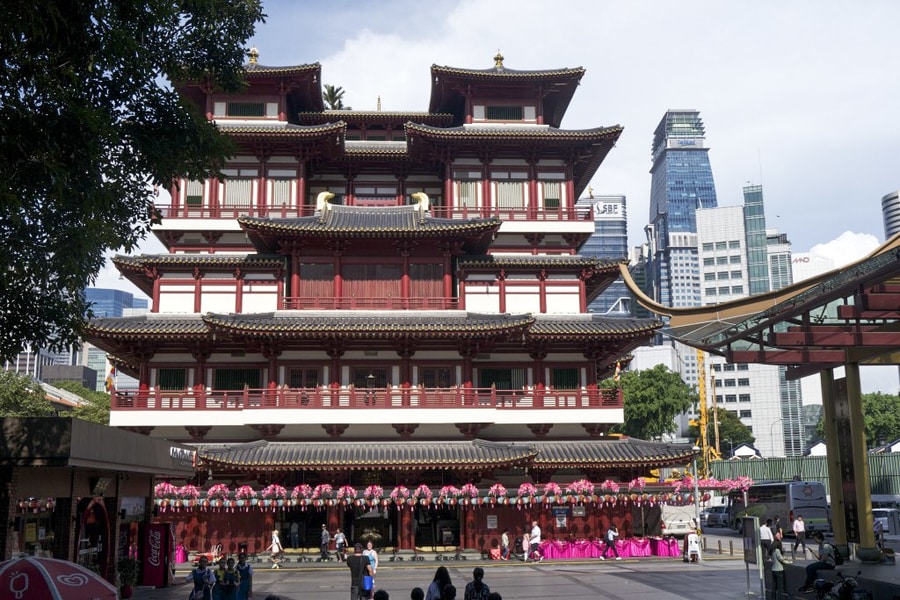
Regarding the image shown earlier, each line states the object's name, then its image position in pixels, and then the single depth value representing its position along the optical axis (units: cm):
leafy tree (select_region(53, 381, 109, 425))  6972
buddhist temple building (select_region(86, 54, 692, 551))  3809
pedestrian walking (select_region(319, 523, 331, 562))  3662
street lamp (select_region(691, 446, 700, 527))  3809
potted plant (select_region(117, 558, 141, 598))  2461
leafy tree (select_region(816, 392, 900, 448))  9738
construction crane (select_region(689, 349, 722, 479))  7751
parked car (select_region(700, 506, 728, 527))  6312
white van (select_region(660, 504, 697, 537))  4735
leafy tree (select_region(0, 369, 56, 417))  5428
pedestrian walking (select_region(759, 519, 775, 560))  2873
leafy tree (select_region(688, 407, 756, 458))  11553
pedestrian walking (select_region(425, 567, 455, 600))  1424
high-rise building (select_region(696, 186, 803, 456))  15500
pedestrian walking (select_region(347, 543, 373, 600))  2038
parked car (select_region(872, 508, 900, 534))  4293
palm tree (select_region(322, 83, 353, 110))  7350
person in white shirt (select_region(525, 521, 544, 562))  3659
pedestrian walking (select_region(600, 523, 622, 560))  3691
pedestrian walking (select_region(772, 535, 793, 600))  2100
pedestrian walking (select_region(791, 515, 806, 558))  3653
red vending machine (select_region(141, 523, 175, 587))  2741
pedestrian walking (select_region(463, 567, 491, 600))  1396
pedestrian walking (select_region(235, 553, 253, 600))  2036
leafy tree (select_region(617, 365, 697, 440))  8819
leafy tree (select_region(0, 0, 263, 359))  1447
